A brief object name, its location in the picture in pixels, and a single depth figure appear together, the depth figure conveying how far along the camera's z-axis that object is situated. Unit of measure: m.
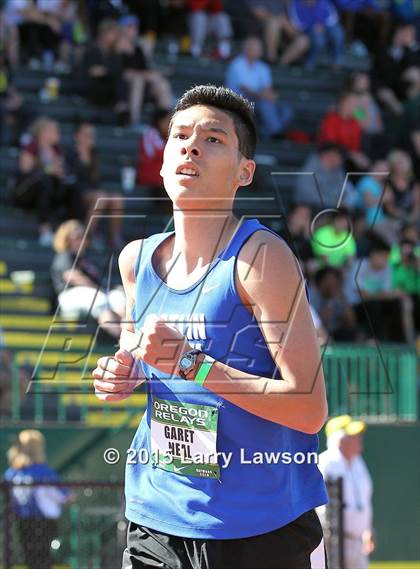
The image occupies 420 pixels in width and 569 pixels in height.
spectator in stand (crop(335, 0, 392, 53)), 20.52
